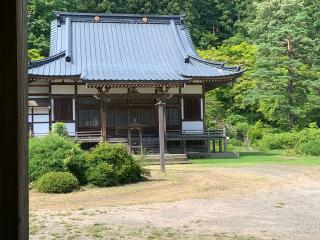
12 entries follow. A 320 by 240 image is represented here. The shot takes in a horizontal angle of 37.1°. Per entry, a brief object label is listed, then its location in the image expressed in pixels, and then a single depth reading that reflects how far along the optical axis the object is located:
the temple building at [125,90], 22.88
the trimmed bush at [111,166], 12.42
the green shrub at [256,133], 32.62
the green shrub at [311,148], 23.45
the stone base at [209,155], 23.36
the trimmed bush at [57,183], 11.37
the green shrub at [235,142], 31.80
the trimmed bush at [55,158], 12.26
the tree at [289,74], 31.31
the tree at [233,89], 35.47
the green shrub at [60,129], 20.39
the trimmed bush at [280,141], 28.02
